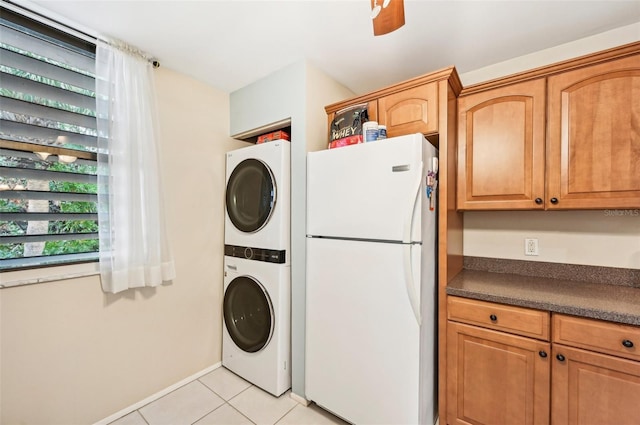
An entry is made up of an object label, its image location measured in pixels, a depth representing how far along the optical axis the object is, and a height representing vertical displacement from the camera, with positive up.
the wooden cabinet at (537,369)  1.17 -0.79
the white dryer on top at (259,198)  1.97 +0.09
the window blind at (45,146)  1.43 +0.37
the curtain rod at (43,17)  1.41 +1.07
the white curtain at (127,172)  1.67 +0.25
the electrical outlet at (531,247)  1.83 -0.26
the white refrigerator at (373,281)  1.42 -0.42
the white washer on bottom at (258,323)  1.96 -0.88
